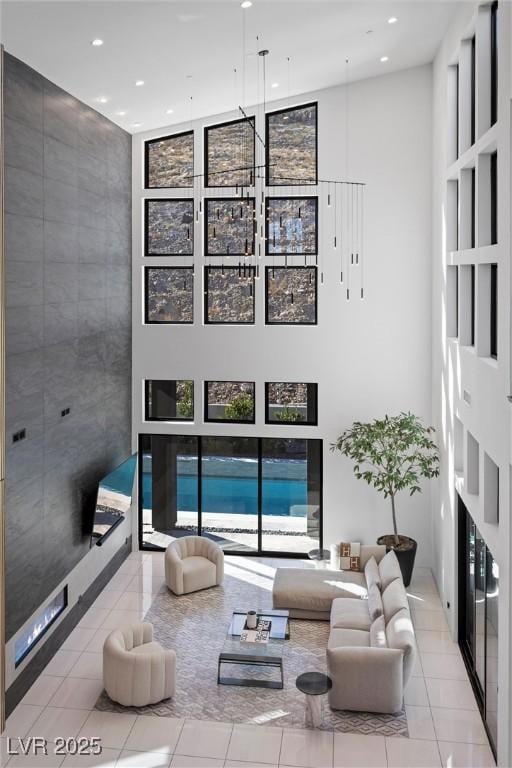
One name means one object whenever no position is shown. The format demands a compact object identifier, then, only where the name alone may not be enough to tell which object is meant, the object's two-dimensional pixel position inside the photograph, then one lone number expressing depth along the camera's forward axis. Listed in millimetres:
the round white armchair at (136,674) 8141
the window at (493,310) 8039
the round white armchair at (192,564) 11328
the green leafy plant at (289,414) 12859
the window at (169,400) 13070
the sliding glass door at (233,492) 13008
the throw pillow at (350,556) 11578
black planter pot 11602
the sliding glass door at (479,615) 7668
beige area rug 8117
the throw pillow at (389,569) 10227
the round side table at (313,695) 7820
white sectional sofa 8094
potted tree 11586
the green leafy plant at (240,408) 12953
